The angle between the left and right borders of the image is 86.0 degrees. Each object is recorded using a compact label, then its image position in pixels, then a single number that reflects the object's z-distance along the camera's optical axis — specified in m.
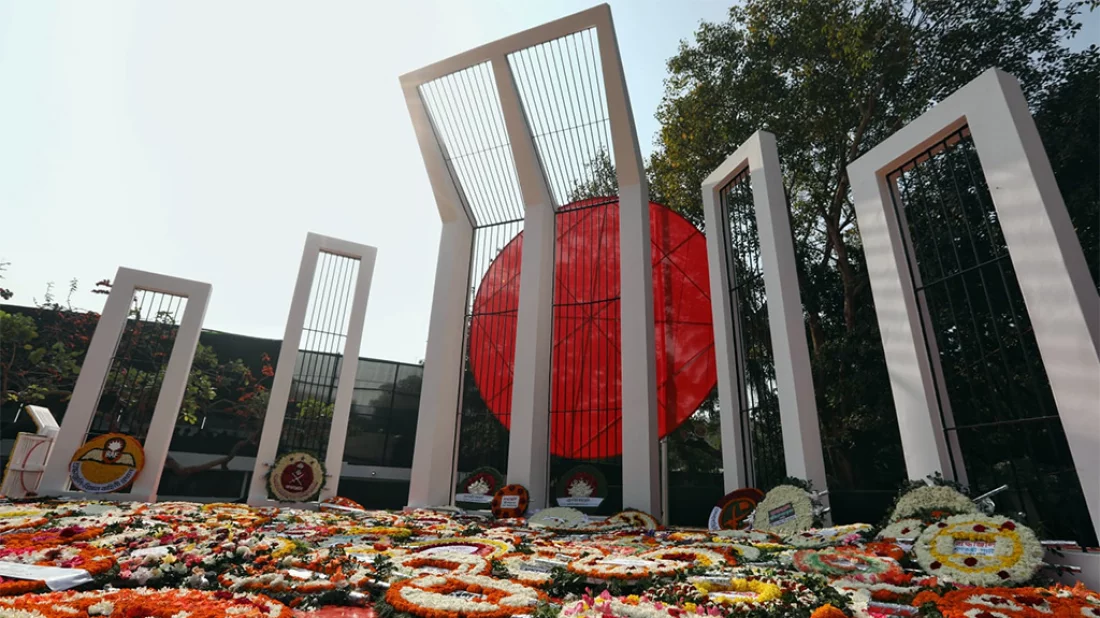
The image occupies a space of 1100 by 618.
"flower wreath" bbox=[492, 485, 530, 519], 8.22
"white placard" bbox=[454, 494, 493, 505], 9.25
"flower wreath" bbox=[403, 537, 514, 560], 4.29
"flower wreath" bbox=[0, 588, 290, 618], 2.38
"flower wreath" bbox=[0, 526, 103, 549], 4.16
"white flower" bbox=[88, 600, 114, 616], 2.39
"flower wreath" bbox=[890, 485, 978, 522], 4.79
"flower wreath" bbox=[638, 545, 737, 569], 3.88
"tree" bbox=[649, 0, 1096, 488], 10.68
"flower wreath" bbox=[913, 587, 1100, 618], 2.76
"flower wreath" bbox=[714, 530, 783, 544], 5.04
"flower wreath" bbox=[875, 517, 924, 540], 4.56
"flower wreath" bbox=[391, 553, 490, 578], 3.46
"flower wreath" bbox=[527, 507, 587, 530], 7.11
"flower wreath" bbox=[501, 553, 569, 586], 3.28
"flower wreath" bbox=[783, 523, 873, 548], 4.73
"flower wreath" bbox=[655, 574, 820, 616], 2.70
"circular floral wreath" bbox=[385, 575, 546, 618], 2.56
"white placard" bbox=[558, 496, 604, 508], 8.31
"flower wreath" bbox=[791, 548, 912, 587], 3.46
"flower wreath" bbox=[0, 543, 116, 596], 2.87
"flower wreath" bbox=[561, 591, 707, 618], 2.56
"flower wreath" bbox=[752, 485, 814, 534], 5.79
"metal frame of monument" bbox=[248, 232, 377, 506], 10.75
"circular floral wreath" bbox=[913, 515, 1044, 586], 3.59
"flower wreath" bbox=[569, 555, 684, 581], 3.21
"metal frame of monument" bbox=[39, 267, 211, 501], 10.17
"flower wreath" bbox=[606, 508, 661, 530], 7.17
